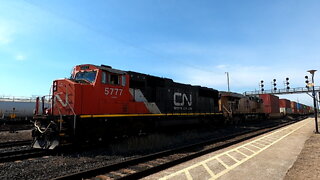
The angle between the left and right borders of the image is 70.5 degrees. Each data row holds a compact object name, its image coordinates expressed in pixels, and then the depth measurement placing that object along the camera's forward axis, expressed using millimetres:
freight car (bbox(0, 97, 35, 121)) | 25422
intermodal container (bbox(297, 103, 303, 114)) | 58488
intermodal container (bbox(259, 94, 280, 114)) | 35906
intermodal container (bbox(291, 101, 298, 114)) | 53647
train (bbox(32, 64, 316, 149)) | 8875
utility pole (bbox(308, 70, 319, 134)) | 16148
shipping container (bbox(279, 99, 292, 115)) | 46750
